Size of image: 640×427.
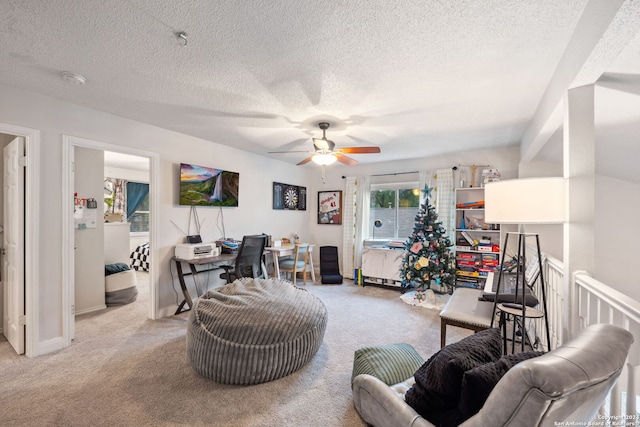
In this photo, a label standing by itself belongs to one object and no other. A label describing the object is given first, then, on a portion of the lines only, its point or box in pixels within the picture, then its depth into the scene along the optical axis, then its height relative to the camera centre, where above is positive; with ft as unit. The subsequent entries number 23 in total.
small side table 6.22 -2.29
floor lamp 5.26 +0.22
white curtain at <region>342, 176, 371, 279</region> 18.04 -0.46
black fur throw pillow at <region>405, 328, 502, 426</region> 3.63 -2.26
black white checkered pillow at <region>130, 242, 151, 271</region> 18.89 -3.13
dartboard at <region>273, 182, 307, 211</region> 17.54 +1.07
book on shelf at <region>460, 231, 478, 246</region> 14.61 -1.33
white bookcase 14.08 -1.39
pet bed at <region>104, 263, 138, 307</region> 12.73 -3.39
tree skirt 13.00 -4.27
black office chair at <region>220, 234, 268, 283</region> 11.88 -2.11
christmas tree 13.75 -2.13
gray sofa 2.36 -1.50
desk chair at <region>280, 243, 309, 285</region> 16.12 -3.08
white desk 15.33 -2.22
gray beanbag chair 6.75 -3.13
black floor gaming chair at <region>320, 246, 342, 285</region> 18.04 -3.20
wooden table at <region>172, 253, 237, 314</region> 11.42 -2.30
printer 11.49 -1.59
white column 5.08 +0.49
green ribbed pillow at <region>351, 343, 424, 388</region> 5.81 -3.34
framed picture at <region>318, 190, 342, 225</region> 19.35 +0.43
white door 8.09 -0.81
